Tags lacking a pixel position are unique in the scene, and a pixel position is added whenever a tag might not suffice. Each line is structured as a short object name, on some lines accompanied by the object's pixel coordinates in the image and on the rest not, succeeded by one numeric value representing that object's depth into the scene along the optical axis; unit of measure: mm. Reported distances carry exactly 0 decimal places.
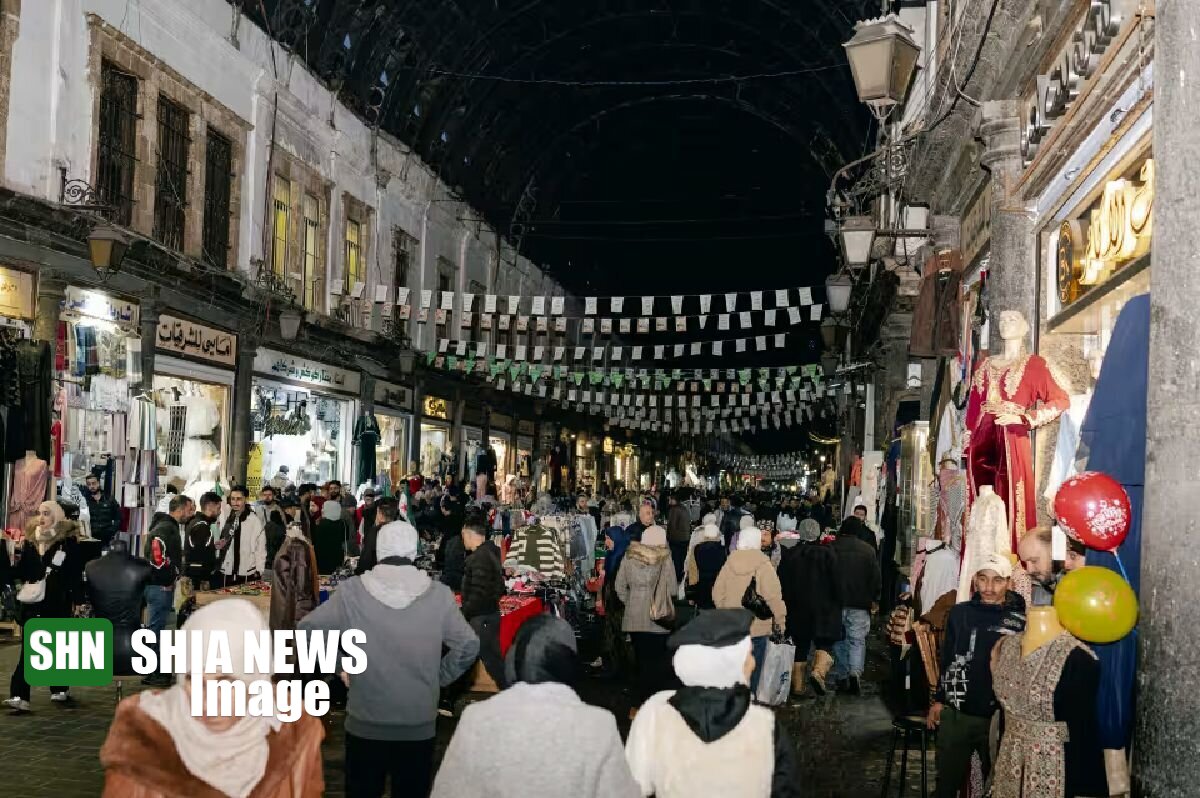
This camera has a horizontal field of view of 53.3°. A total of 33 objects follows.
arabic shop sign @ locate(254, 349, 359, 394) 22422
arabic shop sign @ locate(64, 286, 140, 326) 16047
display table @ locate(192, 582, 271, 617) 11453
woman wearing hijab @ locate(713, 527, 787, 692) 11523
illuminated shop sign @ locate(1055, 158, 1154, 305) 6680
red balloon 5770
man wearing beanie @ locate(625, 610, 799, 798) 4047
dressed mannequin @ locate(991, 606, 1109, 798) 5527
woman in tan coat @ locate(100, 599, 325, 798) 3770
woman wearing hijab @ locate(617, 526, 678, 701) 12094
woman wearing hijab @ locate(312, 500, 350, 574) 17250
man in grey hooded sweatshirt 5699
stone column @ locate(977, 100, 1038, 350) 10305
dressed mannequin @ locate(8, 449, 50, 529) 14633
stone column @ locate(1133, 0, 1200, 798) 4871
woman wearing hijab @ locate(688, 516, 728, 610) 13117
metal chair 7629
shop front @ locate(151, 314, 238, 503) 18547
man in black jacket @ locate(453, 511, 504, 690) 10539
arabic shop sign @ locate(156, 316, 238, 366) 18453
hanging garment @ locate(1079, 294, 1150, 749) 5891
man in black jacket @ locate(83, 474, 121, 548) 14867
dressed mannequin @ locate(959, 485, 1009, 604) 8773
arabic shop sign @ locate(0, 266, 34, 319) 14516
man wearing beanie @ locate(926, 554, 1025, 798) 6430
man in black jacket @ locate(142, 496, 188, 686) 11555
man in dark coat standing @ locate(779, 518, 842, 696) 12508
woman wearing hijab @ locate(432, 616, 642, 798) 3750
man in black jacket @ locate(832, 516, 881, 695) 12602
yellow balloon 5289
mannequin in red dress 8555
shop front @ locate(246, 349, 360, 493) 22234
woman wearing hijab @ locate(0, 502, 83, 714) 10453
